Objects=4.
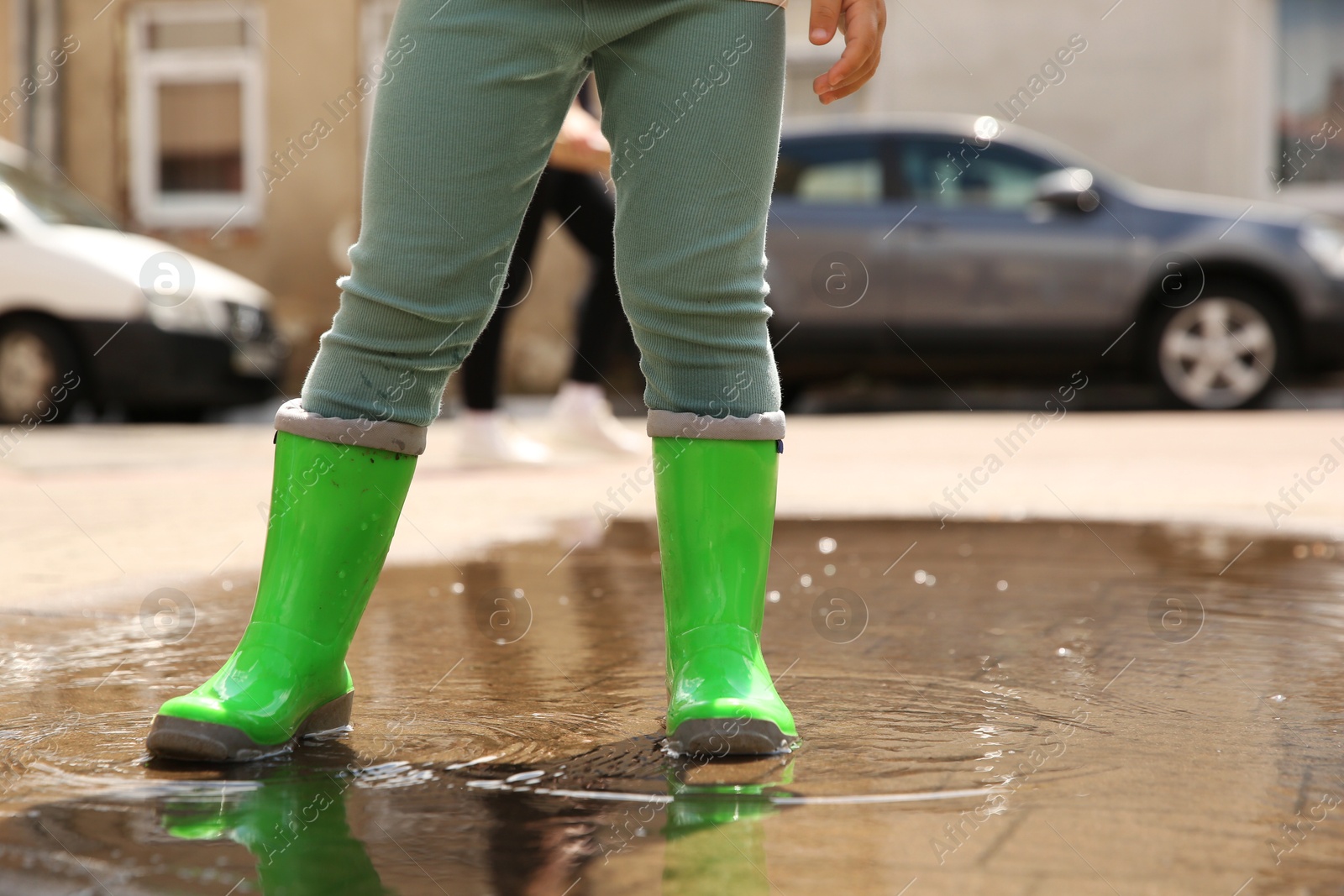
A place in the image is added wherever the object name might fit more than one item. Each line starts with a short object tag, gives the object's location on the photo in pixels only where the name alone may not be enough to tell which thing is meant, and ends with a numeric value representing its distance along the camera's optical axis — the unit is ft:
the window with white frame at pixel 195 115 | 84.58
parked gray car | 55.62
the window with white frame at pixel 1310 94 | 78.02
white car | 56.34
